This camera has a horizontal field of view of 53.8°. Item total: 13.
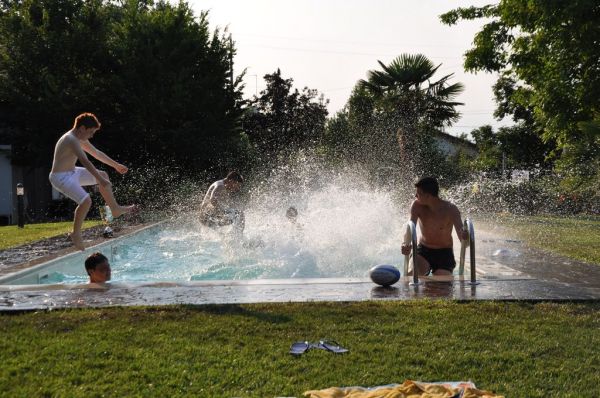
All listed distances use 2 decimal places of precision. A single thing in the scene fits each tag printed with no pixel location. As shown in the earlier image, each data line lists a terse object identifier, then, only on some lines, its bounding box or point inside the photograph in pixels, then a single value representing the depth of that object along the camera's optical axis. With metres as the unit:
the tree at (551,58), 9.37
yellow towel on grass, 3.14
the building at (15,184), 26.17
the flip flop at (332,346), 3.96
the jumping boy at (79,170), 6.79
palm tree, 21.81
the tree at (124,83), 25.88
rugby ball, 6.07
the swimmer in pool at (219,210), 11.19
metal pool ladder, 6.14
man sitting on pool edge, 6.93
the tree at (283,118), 32.15
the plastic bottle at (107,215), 13.93
